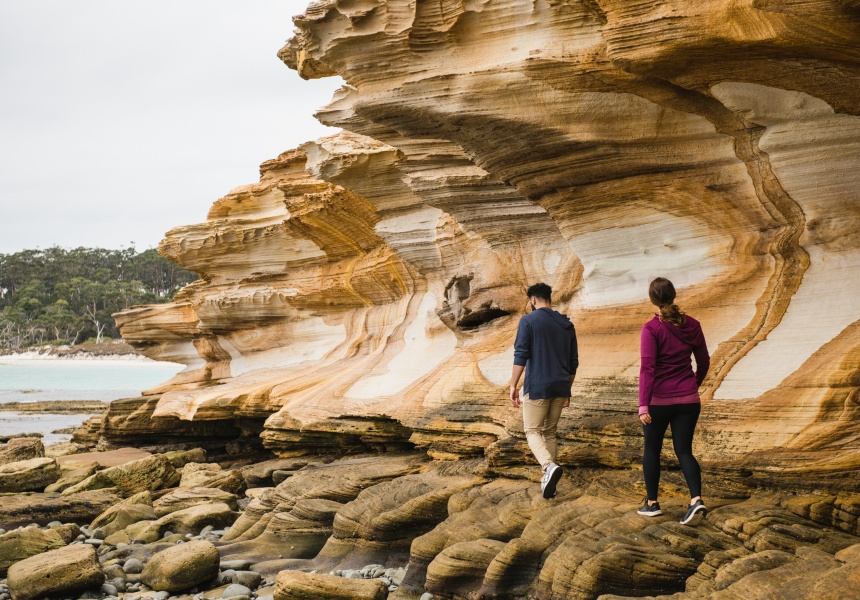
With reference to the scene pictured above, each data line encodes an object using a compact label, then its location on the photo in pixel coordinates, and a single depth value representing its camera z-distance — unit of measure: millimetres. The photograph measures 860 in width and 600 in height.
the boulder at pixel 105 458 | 13992
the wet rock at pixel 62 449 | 16328
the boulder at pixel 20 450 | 13805
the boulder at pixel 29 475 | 12086
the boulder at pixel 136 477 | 11734
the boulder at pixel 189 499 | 10078
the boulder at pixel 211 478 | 11250
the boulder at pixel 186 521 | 9039
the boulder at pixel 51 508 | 10062
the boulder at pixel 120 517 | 9547
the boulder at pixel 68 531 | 8945
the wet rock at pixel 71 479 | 12070
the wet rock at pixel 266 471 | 11500
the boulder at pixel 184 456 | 14128
